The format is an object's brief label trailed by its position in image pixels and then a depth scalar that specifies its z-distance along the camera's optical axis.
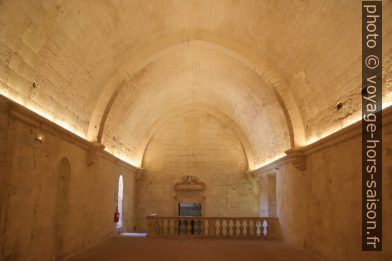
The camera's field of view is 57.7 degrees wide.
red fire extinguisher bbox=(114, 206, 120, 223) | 12.95
